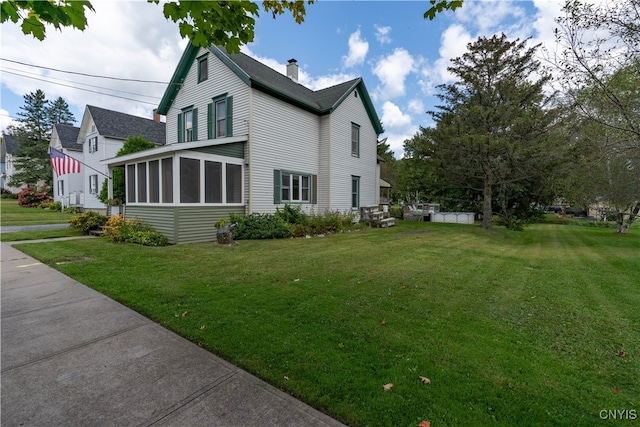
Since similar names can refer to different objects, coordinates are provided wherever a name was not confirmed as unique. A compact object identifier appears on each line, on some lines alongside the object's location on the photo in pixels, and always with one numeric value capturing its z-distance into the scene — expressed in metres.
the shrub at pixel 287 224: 10.72
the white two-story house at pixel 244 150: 9.73
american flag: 14.47
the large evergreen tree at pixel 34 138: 30.78
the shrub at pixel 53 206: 24.56
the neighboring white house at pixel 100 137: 20.95
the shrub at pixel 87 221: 11.33
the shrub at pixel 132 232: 9.22
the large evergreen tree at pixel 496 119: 14.04
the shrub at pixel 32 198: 25.73
